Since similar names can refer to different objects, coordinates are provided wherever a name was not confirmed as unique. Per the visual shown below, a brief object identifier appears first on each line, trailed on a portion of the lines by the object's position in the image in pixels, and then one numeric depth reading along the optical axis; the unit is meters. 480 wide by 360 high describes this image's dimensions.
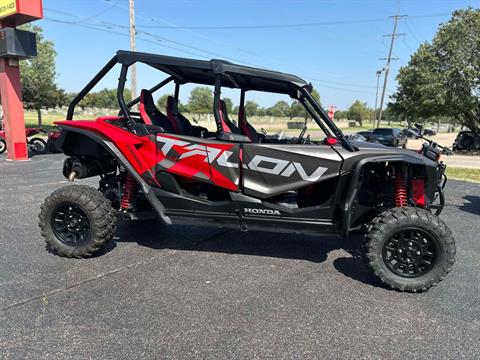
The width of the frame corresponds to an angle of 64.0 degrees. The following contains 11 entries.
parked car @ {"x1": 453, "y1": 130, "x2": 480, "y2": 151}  23.16
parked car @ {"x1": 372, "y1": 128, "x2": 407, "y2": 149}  23.84
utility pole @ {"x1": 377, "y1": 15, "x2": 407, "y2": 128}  41.61
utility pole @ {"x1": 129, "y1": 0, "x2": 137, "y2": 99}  20.36
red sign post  11.49
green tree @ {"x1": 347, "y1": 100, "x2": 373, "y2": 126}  93.15
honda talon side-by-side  3.53
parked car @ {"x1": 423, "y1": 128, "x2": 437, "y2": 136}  50.81
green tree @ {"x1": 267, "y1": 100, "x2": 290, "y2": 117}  71.54
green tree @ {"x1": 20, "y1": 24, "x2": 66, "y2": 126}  27.09
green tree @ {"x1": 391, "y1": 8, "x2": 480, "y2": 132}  20.67
